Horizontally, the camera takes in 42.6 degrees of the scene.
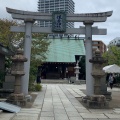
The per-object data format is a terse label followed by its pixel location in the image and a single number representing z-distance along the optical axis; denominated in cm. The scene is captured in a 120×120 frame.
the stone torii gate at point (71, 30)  929
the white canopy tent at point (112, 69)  1942
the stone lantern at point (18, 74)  785
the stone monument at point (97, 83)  782
